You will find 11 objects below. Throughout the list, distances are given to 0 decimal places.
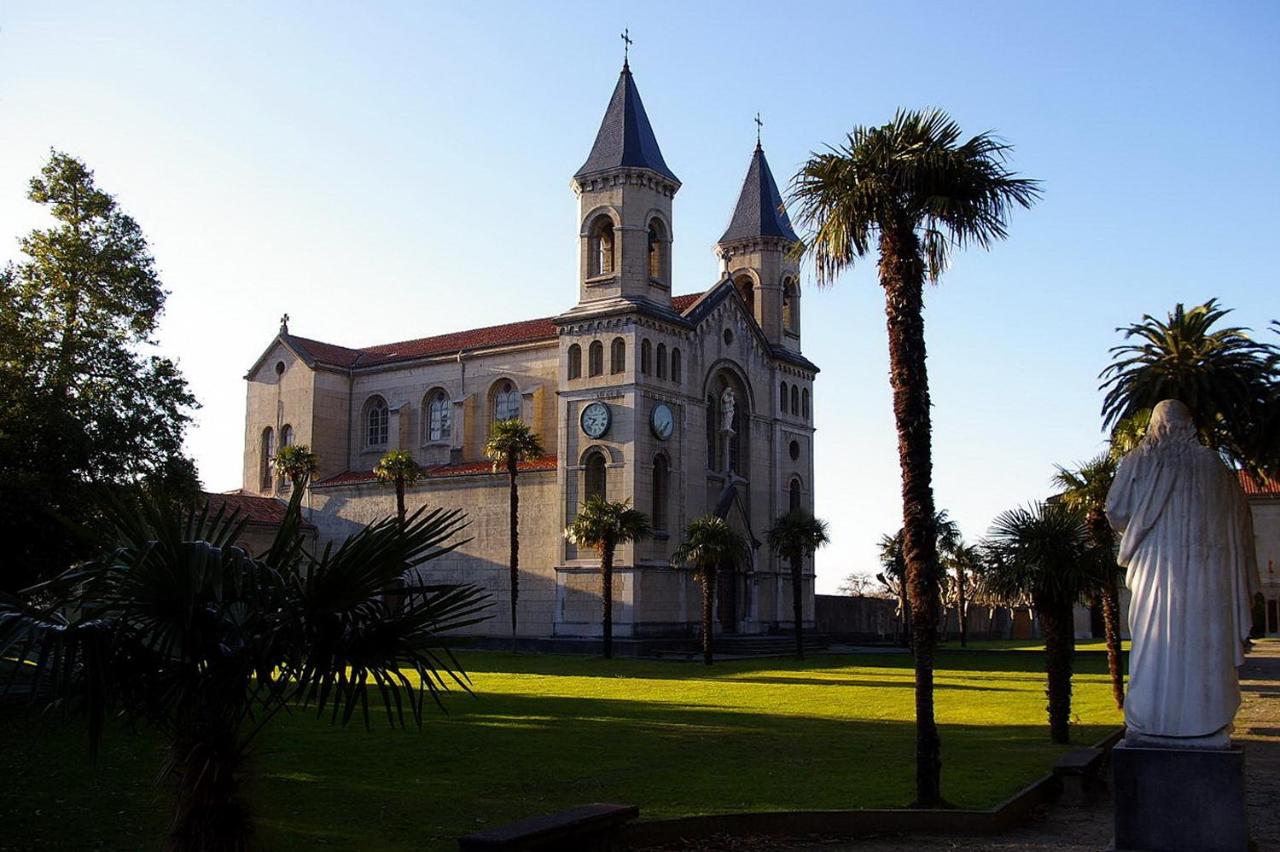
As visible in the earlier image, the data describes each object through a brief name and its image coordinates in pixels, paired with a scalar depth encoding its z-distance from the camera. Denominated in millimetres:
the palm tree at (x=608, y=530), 44625
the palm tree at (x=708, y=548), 43688
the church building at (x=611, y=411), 49750
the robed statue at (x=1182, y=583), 9102
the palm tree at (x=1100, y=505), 23091
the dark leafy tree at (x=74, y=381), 24234
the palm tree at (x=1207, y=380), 14789
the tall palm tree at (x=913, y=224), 14617
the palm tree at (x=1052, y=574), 19188
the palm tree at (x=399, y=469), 51469
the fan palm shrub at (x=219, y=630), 7988
